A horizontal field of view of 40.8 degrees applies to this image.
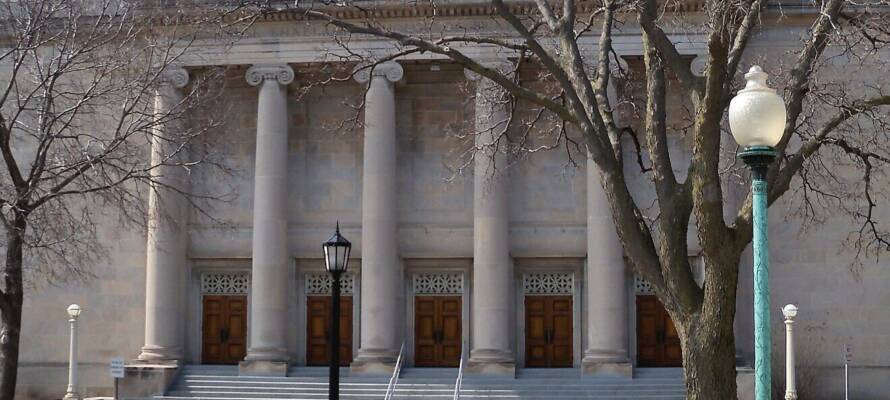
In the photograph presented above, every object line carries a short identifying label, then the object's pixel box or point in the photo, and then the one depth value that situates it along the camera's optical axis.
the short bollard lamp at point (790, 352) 23.94
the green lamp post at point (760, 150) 9.63
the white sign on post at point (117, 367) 26.70
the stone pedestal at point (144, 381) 28.73
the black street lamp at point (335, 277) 16.81
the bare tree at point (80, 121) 20.66
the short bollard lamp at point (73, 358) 27.11
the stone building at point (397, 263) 29.19
